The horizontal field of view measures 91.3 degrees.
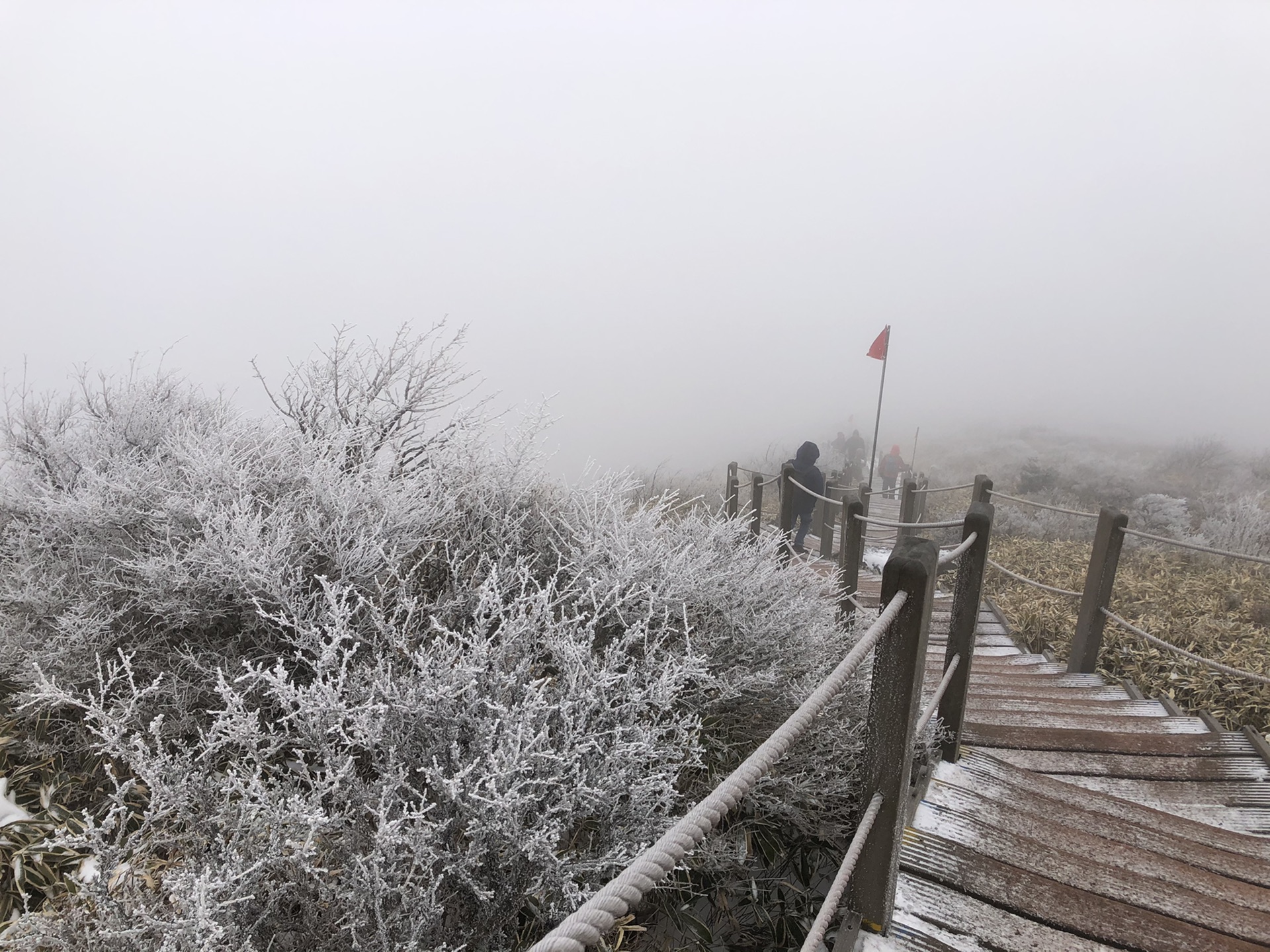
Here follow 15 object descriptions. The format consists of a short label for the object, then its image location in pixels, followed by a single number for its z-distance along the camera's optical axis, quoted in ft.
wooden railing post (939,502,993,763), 8.54
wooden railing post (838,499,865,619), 15.53
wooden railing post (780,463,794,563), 24.06
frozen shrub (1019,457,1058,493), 58.54
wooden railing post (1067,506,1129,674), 13.88
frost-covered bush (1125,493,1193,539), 40.55
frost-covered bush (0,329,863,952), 5.11
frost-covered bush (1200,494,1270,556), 31.83
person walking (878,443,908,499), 60.64
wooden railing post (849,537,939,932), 5.52
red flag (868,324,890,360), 44.11
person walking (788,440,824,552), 28.17
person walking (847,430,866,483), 56.75
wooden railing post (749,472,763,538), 25.34
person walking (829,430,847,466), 66.27
